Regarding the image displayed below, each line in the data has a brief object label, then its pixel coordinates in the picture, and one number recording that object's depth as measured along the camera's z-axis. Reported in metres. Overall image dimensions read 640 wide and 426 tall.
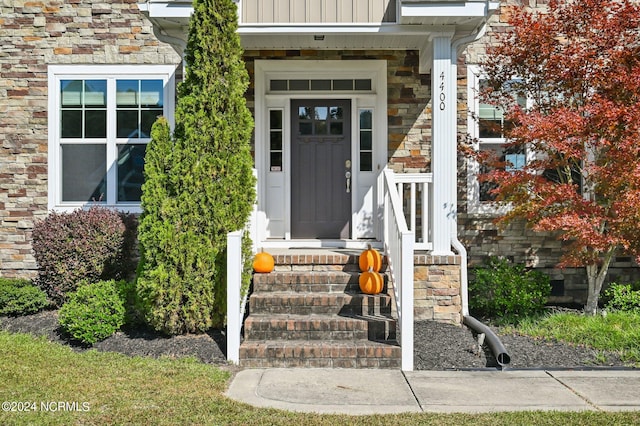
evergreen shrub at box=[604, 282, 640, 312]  6.94
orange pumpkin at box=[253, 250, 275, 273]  6.11
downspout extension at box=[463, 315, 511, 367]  5.11
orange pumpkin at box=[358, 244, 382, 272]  6.05
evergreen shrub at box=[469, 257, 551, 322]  6.97
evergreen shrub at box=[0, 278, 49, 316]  6.73
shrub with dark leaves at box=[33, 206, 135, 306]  6.91
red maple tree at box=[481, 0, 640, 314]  5.95
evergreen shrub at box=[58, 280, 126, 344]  5.59
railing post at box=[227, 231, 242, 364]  5.12
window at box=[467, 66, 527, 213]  7.67
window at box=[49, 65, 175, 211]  7.84
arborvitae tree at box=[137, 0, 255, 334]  5.46
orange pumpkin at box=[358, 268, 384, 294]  5.82
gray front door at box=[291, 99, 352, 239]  7.82
